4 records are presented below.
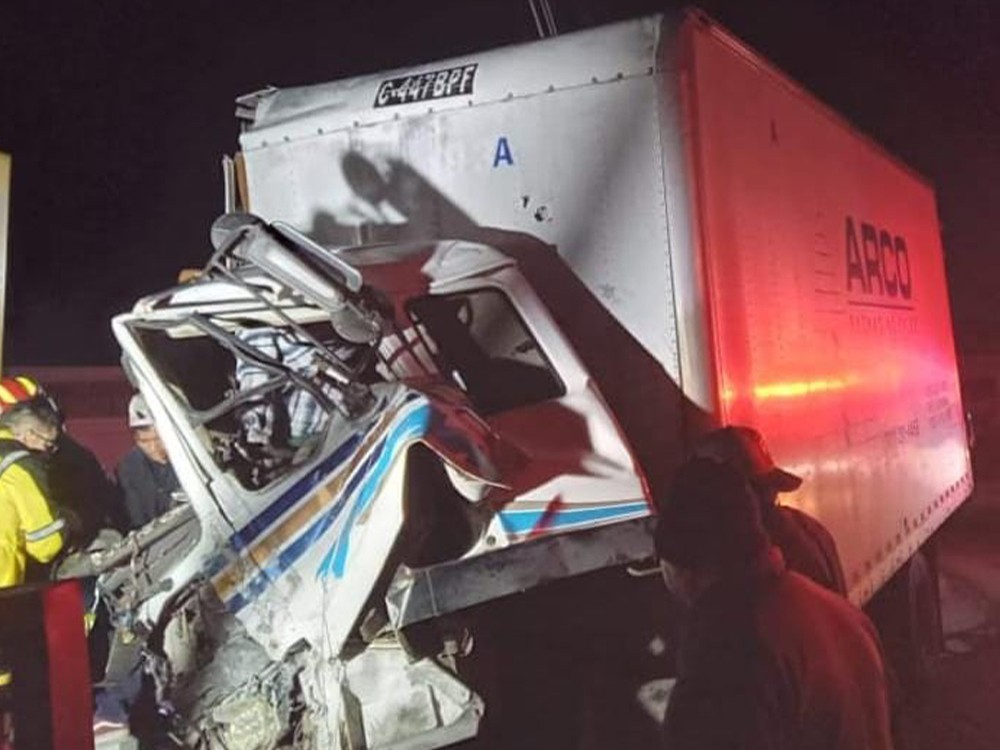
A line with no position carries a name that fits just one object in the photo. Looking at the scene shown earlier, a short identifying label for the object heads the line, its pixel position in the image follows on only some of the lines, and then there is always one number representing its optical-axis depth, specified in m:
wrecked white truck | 3.58
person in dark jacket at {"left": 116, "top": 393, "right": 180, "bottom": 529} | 6.29
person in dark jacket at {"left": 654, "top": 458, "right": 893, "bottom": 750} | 2.32
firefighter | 4.84
